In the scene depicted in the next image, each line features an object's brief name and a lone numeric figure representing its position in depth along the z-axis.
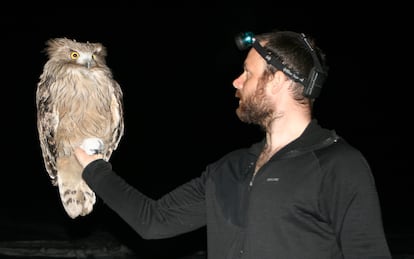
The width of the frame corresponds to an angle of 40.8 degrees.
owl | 2.51
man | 1.77
